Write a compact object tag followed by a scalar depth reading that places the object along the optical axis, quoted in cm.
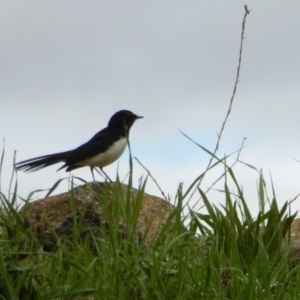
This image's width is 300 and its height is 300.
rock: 952
